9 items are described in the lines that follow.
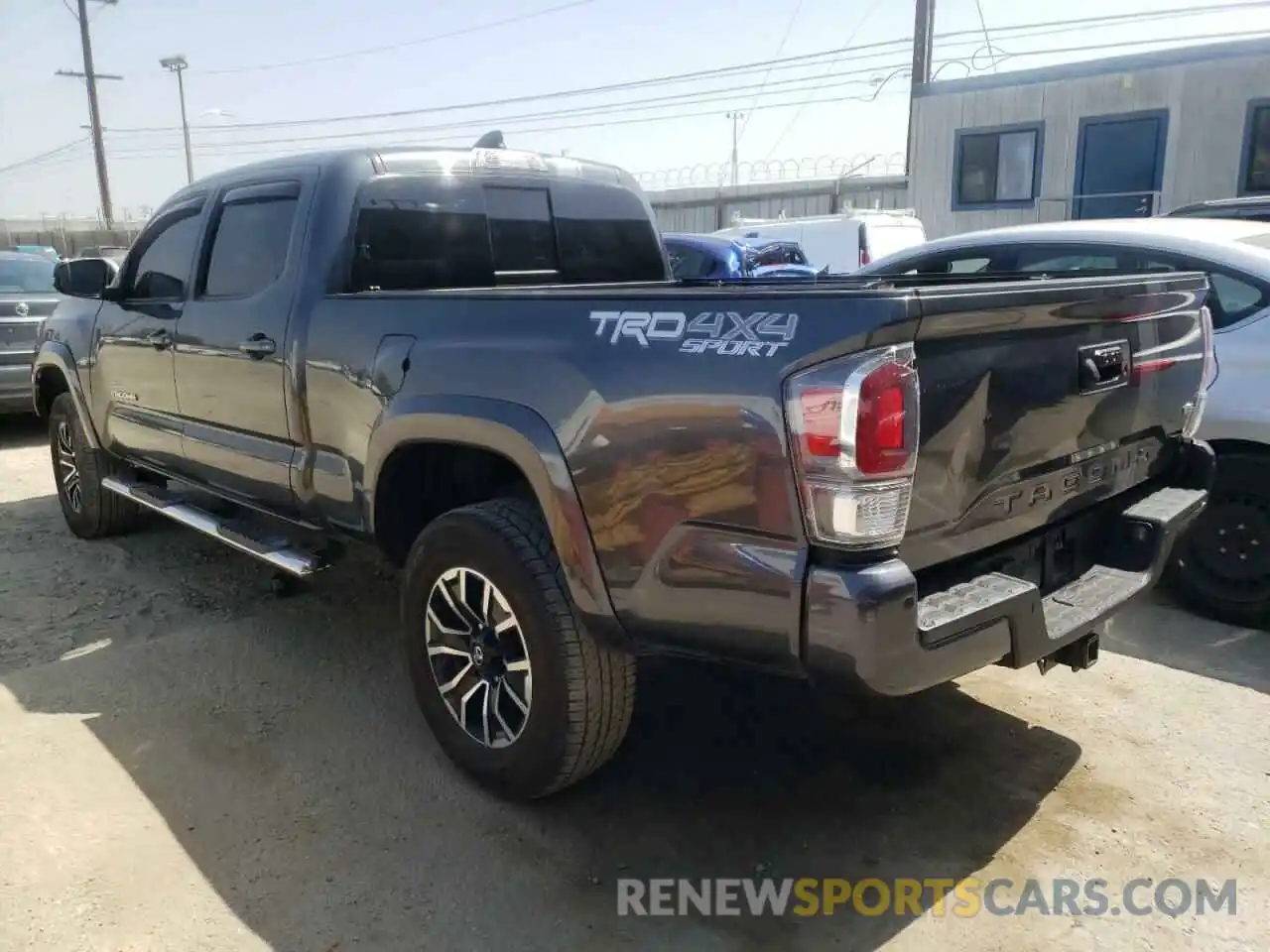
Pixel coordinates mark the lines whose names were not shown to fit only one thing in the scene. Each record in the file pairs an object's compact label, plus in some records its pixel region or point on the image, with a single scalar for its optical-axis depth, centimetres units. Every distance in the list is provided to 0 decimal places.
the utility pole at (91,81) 3428
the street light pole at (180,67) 4412
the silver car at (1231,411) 430
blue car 1164
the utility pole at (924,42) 2014
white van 1526
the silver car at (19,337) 891
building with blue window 1481
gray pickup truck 226
